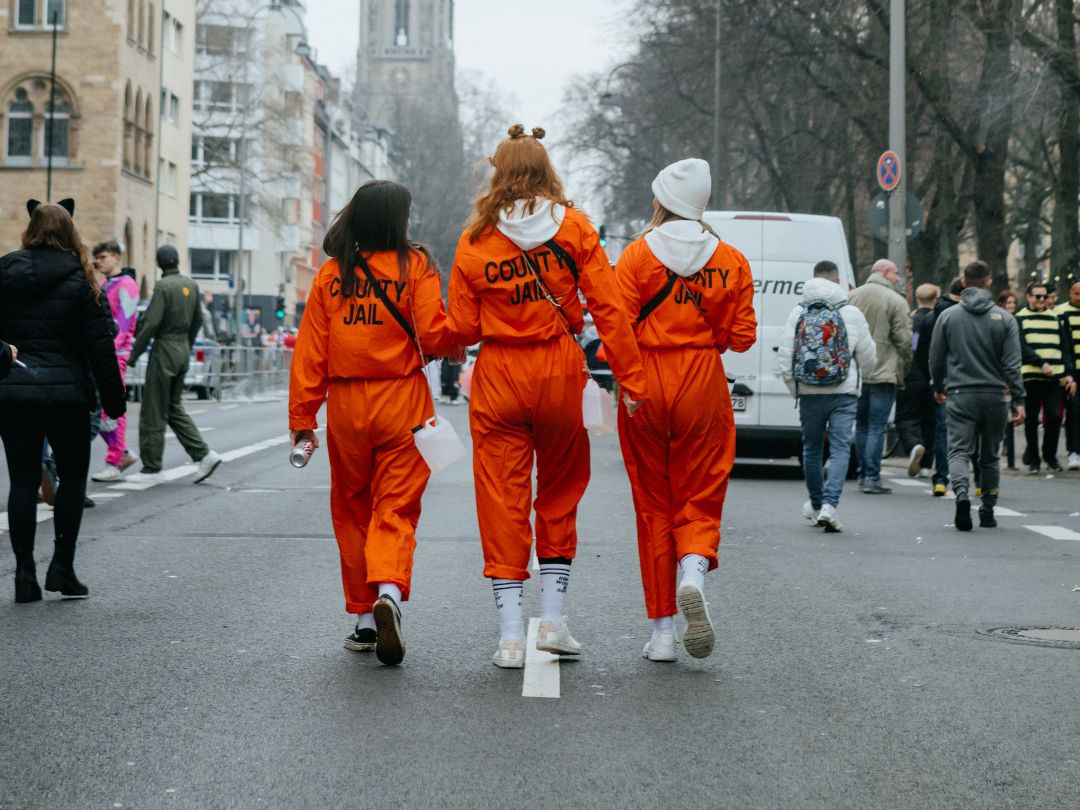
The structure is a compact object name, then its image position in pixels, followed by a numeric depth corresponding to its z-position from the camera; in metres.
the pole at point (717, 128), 34.59
